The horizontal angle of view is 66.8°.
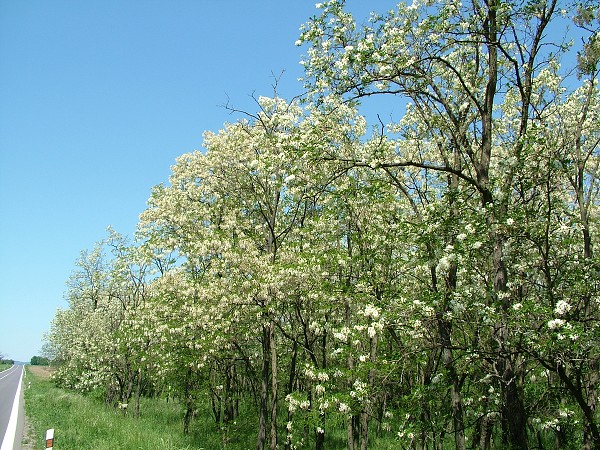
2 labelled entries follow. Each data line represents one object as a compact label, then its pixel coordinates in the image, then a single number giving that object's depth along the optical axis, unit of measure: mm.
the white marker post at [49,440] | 12141
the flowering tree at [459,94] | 7652
